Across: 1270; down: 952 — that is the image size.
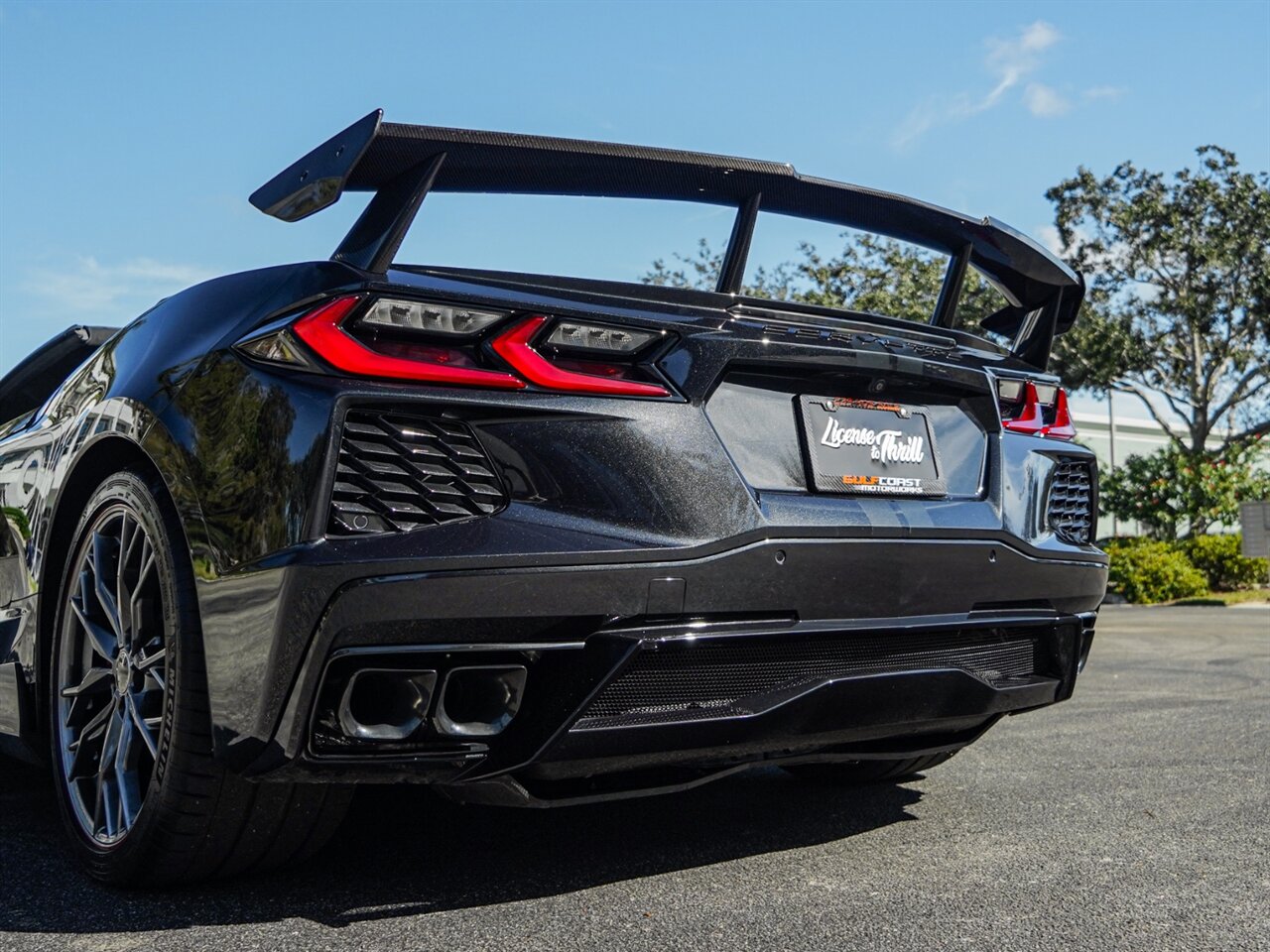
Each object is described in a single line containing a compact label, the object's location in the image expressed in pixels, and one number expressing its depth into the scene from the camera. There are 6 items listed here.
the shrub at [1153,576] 19.98
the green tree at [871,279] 22.78
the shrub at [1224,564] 21.00
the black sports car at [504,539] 2.20
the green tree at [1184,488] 24.23
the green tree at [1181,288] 28.42
